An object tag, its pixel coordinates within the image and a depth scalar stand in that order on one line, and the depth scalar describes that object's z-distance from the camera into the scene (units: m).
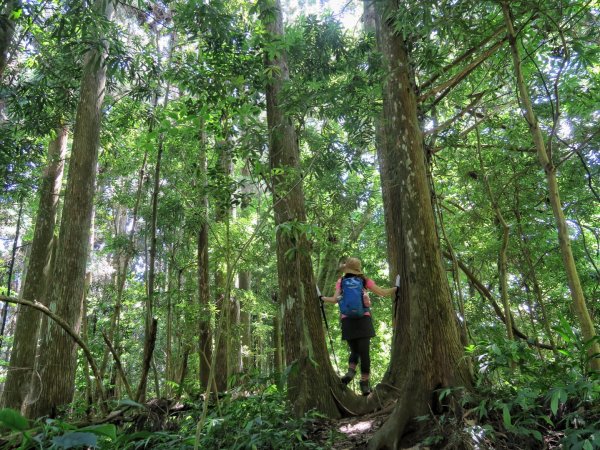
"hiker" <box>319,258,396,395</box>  5.16
